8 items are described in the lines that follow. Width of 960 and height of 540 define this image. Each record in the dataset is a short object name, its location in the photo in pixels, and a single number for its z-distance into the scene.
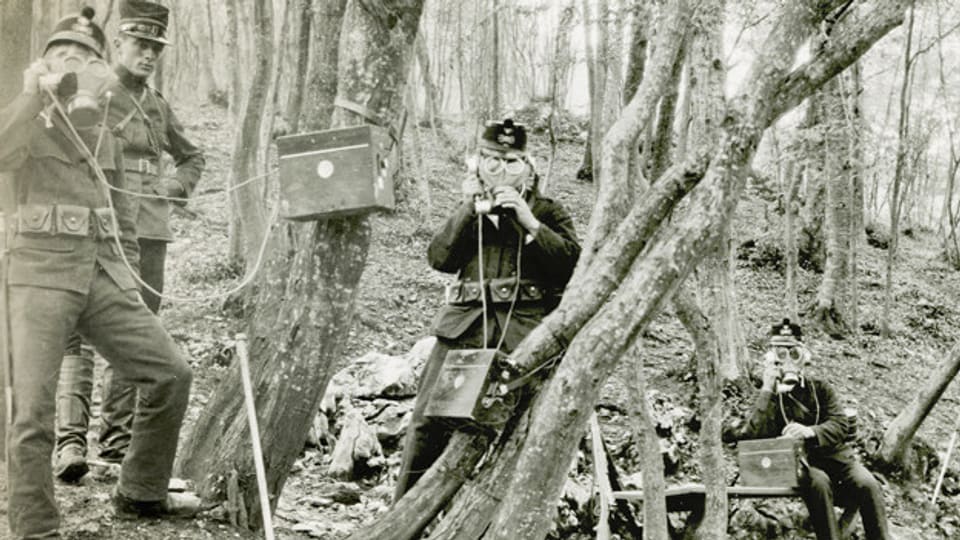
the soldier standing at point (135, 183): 5.29
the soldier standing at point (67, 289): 3.97
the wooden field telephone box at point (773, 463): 7.36
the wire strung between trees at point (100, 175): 4.25
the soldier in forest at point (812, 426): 7.66
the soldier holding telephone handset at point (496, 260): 4.71
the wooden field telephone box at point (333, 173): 4.13
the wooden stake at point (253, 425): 4.20
